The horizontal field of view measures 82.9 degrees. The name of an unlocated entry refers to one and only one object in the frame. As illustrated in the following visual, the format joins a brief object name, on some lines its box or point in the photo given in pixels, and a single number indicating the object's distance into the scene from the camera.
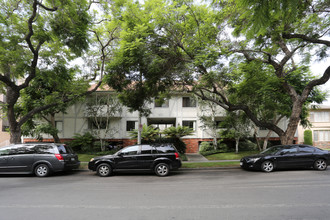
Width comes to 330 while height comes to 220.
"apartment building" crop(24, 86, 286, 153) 19.06
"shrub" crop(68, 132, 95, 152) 17.14
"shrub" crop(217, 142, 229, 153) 17.09
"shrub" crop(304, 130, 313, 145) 22.56
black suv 8.50
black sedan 8.94
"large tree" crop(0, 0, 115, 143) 9.07
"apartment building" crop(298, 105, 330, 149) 23.09
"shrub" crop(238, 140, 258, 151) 17.35
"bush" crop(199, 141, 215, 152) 17.53
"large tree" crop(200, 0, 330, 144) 8.30
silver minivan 8.41
